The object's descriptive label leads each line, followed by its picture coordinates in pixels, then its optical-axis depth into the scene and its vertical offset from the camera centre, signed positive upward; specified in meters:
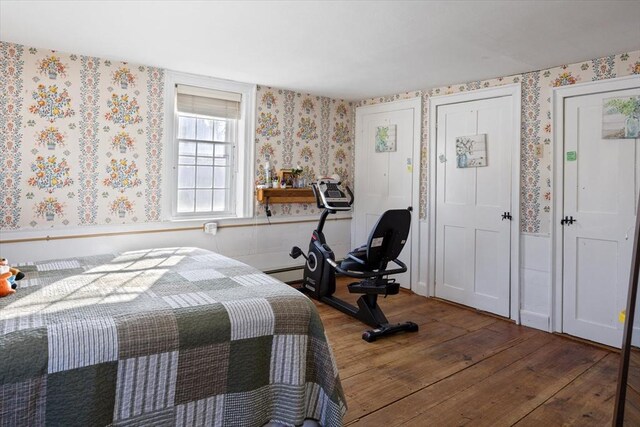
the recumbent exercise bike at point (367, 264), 3.46 -0.40
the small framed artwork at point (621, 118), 3.16 +0.87
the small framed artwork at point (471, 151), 4.12 +0.75
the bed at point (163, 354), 1.45 -0.55
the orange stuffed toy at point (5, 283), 1.92 -0.33
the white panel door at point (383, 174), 4.84 +0.59
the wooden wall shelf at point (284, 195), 4.55 +0.28
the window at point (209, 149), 4.14 +0.73
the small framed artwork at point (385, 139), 4.98 +1.03
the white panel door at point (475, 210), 3.98 +0.14
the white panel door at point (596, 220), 3.23 +0.06
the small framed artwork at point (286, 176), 4.78 +0.51
